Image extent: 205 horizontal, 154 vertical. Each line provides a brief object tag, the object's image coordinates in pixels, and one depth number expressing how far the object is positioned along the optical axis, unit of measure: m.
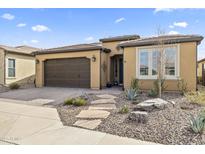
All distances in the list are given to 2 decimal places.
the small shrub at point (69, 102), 8.48
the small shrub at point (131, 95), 9.16
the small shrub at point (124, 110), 6.66
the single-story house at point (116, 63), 10.76
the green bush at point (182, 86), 10.63
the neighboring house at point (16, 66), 16.20
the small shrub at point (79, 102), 8.21
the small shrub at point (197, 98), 7.81
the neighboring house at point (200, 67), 18.01
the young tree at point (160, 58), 10.04
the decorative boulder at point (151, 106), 6.81
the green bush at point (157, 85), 10.67
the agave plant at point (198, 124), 4.58
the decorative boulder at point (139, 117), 5.53
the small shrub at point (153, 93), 9.86
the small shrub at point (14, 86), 14.82
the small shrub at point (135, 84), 11.68
